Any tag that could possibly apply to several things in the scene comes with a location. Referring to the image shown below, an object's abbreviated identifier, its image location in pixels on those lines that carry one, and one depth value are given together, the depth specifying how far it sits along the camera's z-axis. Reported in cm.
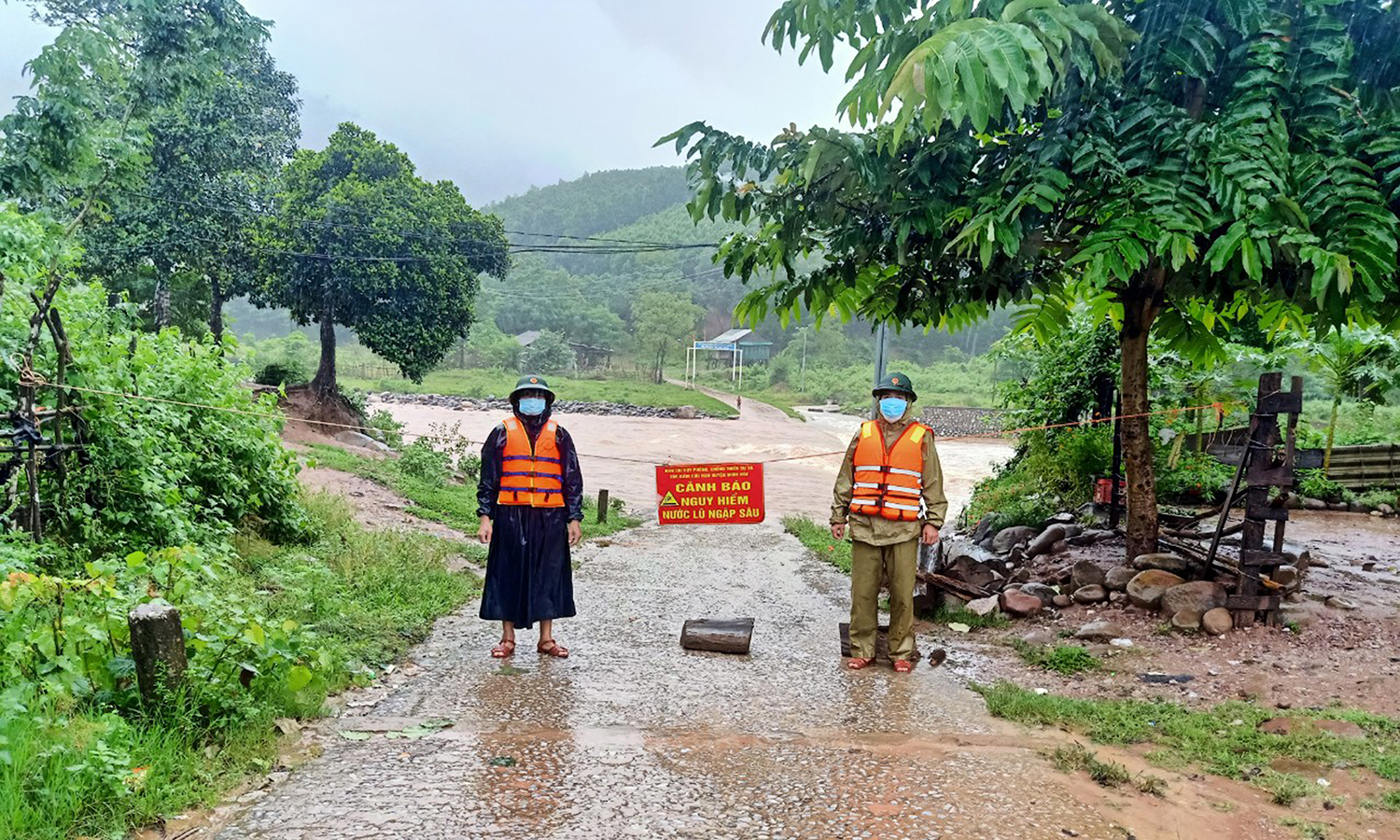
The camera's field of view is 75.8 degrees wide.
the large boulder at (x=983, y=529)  1129
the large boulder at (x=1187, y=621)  639
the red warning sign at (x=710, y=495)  762
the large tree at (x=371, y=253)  2623
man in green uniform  584
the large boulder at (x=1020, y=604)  720
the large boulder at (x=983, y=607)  722
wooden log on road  619
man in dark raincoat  578
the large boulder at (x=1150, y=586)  680
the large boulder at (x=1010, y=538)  1009
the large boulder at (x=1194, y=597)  650
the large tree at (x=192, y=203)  2347
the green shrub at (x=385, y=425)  2236
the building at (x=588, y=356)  7488
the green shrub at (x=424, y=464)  1706
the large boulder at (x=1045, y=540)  920
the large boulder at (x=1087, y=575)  735
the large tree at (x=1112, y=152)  480
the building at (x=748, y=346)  7484
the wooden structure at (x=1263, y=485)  618
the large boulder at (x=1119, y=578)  718
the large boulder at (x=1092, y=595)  717
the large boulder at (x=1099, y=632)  646
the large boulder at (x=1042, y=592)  739
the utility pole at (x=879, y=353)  1408
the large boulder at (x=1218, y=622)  630
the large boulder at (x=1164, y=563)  708
